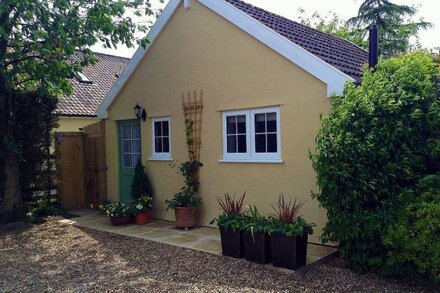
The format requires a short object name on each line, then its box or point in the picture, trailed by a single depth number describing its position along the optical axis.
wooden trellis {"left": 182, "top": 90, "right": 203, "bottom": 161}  8.53
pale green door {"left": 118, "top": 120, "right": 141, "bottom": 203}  10.36
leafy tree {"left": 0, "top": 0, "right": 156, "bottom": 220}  7.57
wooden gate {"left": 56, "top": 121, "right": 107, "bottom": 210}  11.18
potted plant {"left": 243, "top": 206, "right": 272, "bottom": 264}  5.68
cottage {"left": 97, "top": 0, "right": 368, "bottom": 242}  6.84
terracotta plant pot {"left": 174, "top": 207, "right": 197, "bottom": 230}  8.10
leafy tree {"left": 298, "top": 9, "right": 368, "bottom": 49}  23.63
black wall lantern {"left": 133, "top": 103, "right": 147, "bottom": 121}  9.83
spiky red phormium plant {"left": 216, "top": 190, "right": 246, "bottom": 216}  6.39
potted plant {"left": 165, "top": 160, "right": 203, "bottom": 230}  8.13
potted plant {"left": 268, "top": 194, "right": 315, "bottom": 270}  5.34
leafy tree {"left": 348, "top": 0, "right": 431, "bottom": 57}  21.09
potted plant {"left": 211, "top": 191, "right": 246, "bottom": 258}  6.00
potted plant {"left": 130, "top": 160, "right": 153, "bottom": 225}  9.05
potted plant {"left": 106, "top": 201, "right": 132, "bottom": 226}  8.85
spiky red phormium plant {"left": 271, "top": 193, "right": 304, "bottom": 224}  5.68
